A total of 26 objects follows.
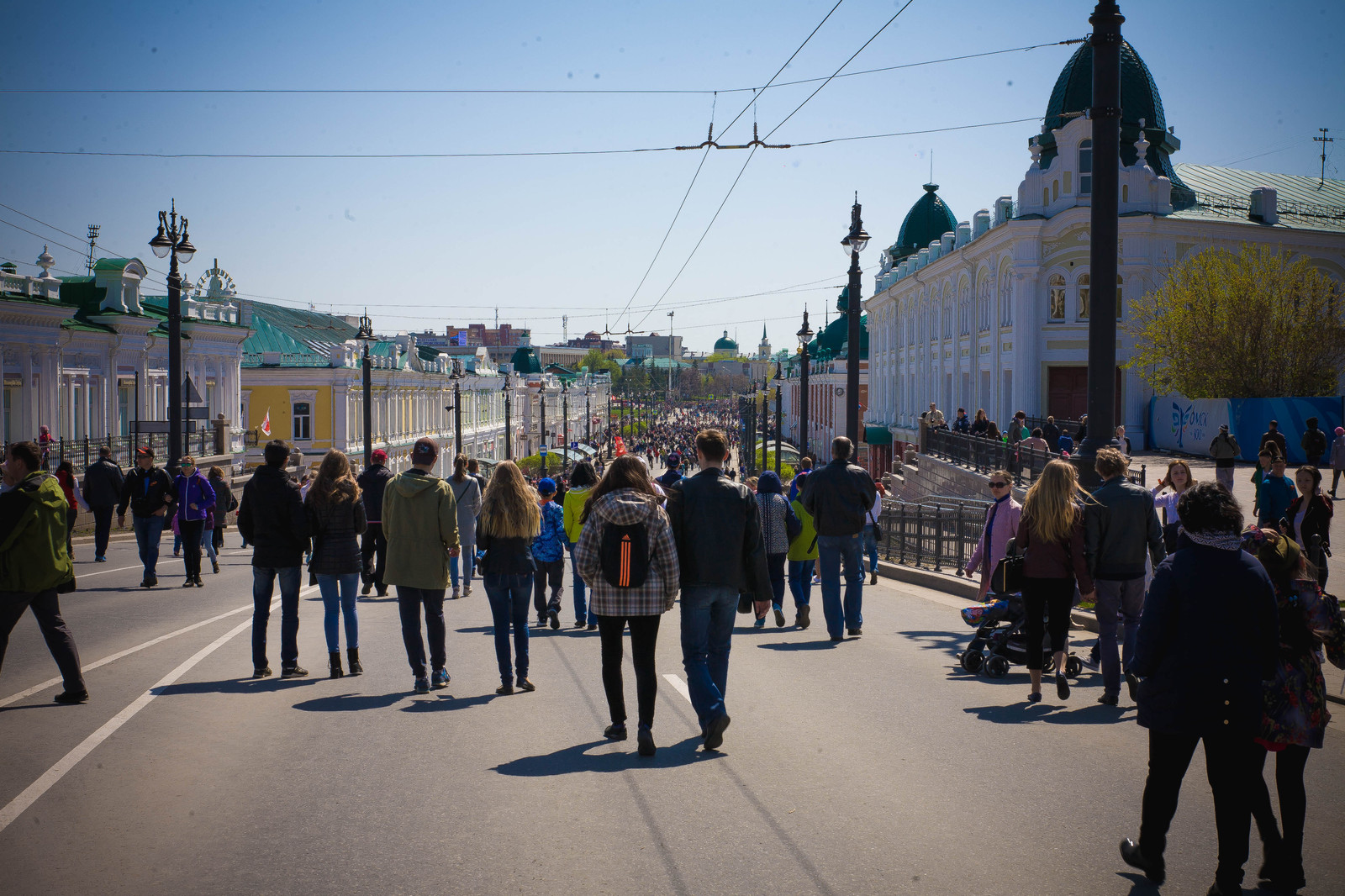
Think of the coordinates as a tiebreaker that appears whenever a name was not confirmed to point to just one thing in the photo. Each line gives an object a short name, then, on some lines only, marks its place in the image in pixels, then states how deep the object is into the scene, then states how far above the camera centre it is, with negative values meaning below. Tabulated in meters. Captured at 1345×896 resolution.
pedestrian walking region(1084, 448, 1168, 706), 7.13 -0.92
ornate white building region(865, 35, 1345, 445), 33.50 +5.42
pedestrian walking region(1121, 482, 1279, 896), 4.18 -1.02
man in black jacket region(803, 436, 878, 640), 9.98 -1.06
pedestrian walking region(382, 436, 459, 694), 7.46 -0.91
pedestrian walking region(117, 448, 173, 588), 14.04 -1.23
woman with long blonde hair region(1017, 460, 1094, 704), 7.14 -0.98
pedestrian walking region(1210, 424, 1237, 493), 14.77 -0.62
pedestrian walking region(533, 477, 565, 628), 10.73 -1.45
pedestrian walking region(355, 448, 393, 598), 10.59 -0.96
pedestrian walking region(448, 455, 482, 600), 11.05 -0.91
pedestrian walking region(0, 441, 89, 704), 6.87 -0.92
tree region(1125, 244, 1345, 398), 29.69 +2.15
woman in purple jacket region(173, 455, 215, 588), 13.86 -1.24
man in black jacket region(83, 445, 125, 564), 16.05 -1.07
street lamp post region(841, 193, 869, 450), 19.17 +1.82
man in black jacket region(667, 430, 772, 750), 6.20 -0.88
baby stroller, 8.25 -1.83
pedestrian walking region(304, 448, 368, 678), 7.95 -0.89
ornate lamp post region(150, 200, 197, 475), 19.17 +1.82
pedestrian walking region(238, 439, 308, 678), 8.03 -0.93
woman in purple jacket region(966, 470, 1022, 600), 8.42 -0.98
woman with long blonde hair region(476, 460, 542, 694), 7.53 -1.00
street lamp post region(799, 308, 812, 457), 27.94 +0.69
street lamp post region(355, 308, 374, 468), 30.97 +2.14
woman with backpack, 6.05 -0.87
